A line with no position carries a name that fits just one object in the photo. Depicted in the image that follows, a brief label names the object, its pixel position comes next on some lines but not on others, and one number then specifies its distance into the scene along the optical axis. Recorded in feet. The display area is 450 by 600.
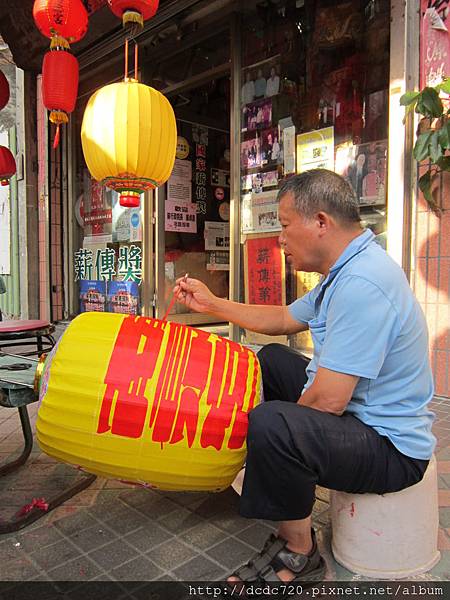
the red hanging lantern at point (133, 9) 11.32
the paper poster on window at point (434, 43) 10.82
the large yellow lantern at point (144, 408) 5.06
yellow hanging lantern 12.26
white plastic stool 5.16
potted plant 9.99
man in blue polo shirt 4.78
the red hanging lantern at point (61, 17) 11.88
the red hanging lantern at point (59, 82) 13.47
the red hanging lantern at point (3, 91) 14.76
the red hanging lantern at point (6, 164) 16.83
